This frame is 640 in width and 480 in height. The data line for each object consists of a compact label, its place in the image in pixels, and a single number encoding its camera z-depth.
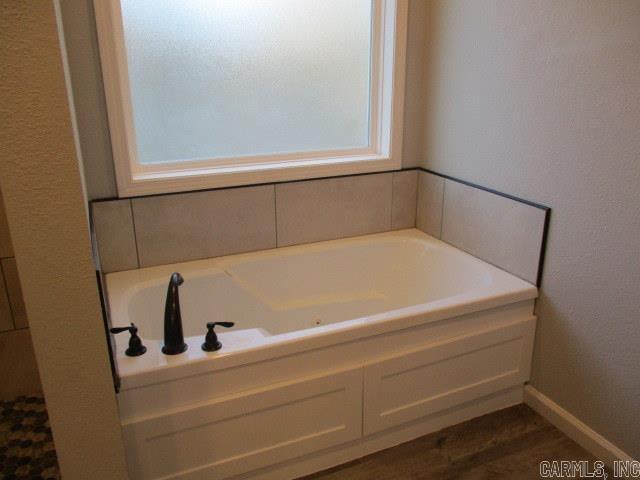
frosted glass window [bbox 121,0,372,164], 2.16
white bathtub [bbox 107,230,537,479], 1.64
